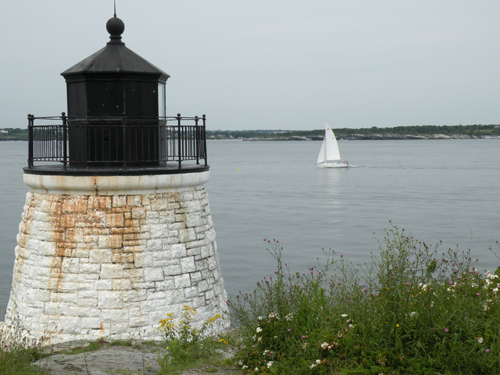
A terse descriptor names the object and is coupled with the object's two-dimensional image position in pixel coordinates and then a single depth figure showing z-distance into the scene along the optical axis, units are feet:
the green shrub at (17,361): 21.70
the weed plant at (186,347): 23.58
